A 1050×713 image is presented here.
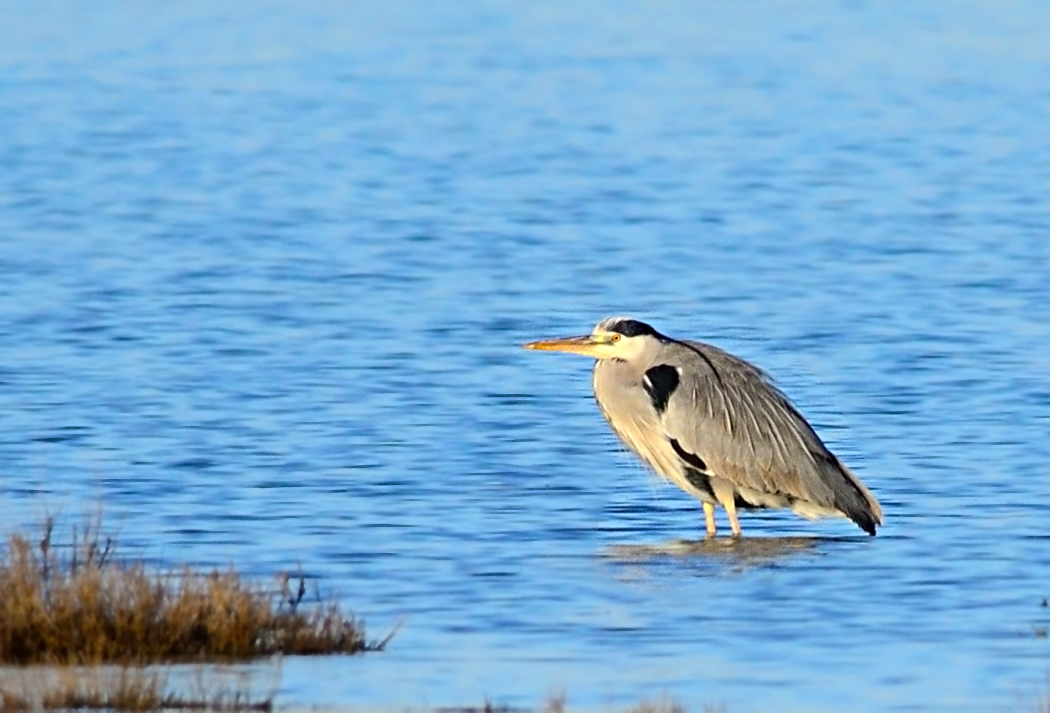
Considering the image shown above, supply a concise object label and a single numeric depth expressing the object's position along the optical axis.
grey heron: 23.81
